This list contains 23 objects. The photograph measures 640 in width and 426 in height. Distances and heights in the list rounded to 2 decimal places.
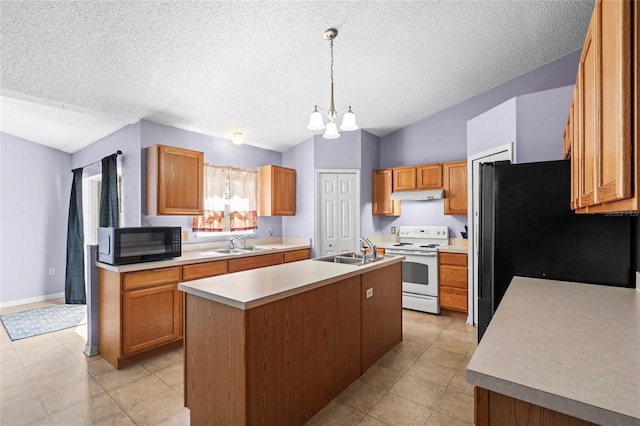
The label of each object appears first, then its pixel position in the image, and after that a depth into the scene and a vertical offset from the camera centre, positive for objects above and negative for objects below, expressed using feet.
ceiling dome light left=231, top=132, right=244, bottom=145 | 14.24 +3.44
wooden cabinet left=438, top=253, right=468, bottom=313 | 12.92 -2.96
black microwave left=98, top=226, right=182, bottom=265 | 9.07 -1.02
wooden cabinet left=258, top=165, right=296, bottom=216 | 15.58 +1.08
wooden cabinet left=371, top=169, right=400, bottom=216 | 16.26 +0.89
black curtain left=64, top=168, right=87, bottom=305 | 15.30 -1.95
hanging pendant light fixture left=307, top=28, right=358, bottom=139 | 7.82 +2.30
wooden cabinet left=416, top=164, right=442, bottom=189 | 14.74 +1.71
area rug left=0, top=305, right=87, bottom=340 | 11.80 -4.56
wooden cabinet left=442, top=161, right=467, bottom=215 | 13.89 +1.12
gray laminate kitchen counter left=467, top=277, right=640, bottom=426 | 2.33 -1.41
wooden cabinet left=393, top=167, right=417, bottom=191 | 15.43 +1.69
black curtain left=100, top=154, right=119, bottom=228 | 12.43 +0.83
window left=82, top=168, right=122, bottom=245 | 16.16 +0.32
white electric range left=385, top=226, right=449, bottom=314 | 13.47 -2.68
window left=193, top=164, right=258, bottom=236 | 13.97 +0.53
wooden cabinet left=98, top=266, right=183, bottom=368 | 8.96 -3.13
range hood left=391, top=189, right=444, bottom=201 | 14.52 +0.82
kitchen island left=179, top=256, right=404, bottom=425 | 5.48 -2.64
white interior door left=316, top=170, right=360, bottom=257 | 16.28 +0.04
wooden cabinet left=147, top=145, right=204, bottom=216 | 11.12 +1.17
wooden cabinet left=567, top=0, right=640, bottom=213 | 2.62 +1.02
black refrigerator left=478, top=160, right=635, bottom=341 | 6.12 -0.52
